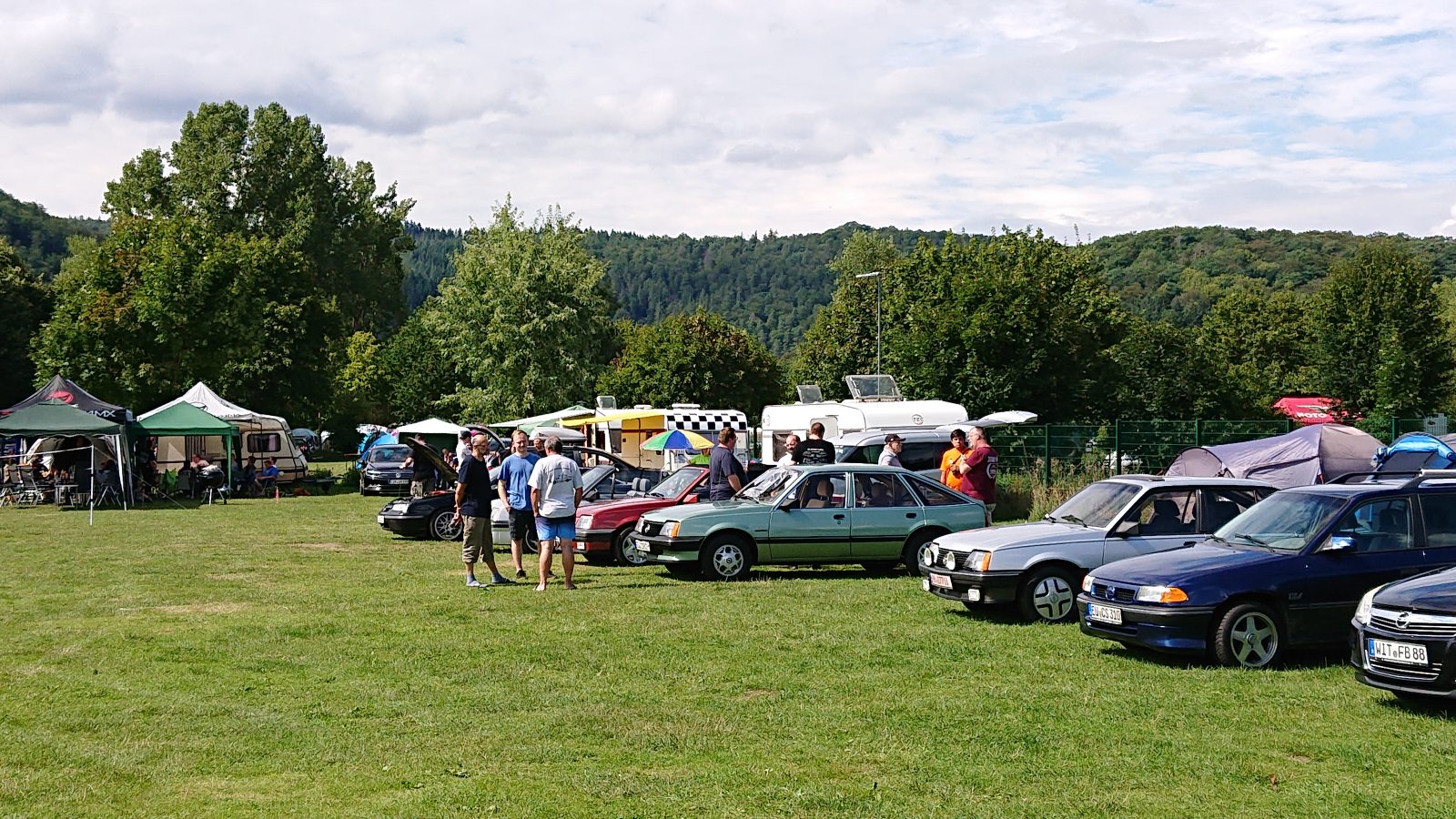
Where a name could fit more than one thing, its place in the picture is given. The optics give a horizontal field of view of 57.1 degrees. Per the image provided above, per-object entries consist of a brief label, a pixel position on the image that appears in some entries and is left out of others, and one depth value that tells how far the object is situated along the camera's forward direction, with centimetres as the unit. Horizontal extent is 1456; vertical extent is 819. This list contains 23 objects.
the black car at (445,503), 2142
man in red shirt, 1764
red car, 1892
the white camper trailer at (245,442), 4075
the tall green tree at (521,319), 5184
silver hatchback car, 1284
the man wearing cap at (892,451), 1978
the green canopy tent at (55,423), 3203
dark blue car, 1033
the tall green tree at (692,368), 6153
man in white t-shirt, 1545
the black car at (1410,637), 835
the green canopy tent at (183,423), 3559
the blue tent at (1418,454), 2023
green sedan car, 1655
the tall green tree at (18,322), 6119
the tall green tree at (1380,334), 4900
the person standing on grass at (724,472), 1858
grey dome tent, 2194
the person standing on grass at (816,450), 2023
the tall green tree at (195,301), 4381
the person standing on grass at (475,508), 1598
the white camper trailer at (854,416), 2959
